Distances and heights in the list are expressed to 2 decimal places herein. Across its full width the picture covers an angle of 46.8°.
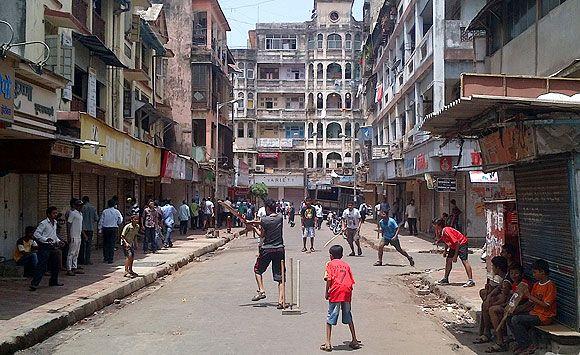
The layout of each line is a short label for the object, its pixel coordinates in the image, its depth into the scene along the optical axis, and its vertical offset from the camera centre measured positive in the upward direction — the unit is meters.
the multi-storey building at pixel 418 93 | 24.89 +5.04
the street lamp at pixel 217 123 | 39.41 +5.31
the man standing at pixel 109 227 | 18.33 -0.65
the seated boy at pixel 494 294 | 8.93 -1.28
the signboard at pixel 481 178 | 22.25 +0.79
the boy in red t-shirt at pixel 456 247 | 14.57 -0.99
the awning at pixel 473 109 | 7.29 +1.12
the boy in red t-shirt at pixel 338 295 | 8.61 -1.21
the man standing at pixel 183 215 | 31.39 -0.56
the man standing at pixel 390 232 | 19.00 -0.86
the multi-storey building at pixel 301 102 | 74.38 +11.32
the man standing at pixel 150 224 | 22.66 -0.70
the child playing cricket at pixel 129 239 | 15.30 -0.81
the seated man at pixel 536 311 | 8.03 -1.33
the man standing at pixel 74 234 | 15.55 -0.70
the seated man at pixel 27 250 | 13.74 -0.95
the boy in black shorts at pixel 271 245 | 12.03 -0.77
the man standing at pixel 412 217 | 33.03 -0.76
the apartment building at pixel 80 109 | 12.67 +2.24
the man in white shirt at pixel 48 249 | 12.94 -0.89
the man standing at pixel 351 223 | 21.98 -0.71
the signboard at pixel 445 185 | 23.31 +0.57
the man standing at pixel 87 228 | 17.61 -0.64
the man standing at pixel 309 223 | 24.48 -0.76
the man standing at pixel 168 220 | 24.94 -0.65
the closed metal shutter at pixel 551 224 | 7.86 -0.30
